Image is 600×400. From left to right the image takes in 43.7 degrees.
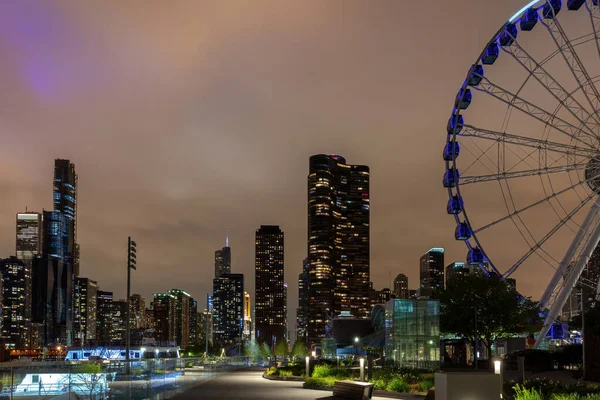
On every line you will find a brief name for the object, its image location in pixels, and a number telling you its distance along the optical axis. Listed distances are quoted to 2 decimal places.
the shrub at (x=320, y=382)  38.08
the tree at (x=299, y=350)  183.88
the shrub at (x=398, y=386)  32.62
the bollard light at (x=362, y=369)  33.72
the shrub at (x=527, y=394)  20.91
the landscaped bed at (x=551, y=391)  20.89
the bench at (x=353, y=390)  25.61
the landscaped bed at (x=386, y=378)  32.72
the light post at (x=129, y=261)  37.03
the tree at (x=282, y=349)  191.88
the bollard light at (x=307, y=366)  45.30
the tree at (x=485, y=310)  70.69
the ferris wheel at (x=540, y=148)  42.16
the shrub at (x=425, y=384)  31.88
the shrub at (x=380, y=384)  34.19
